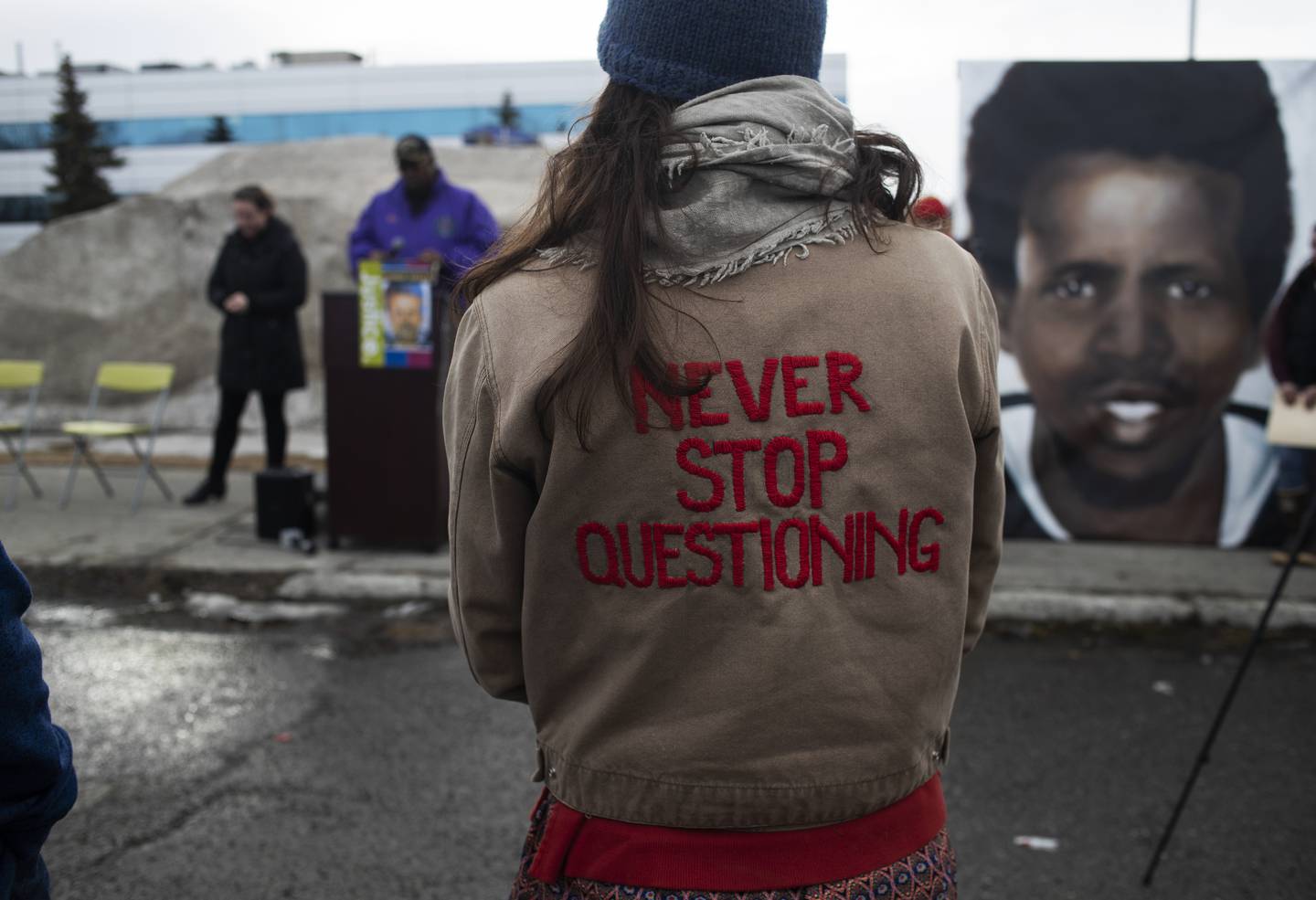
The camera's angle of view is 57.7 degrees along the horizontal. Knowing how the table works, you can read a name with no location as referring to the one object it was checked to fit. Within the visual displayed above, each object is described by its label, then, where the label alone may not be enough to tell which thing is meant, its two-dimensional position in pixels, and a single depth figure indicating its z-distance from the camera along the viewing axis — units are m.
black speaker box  6.74
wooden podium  6.36
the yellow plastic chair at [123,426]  7.64
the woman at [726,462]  1.30
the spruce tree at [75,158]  59.09
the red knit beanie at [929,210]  1.52
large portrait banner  6.19
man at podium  6.78
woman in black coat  7.43
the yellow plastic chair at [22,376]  8.38
